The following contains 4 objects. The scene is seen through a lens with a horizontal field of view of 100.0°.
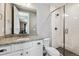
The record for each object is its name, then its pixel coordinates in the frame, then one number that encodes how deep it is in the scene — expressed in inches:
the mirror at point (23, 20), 54.3
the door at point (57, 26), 55.4
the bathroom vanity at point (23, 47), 50.5
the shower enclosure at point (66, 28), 54.5
